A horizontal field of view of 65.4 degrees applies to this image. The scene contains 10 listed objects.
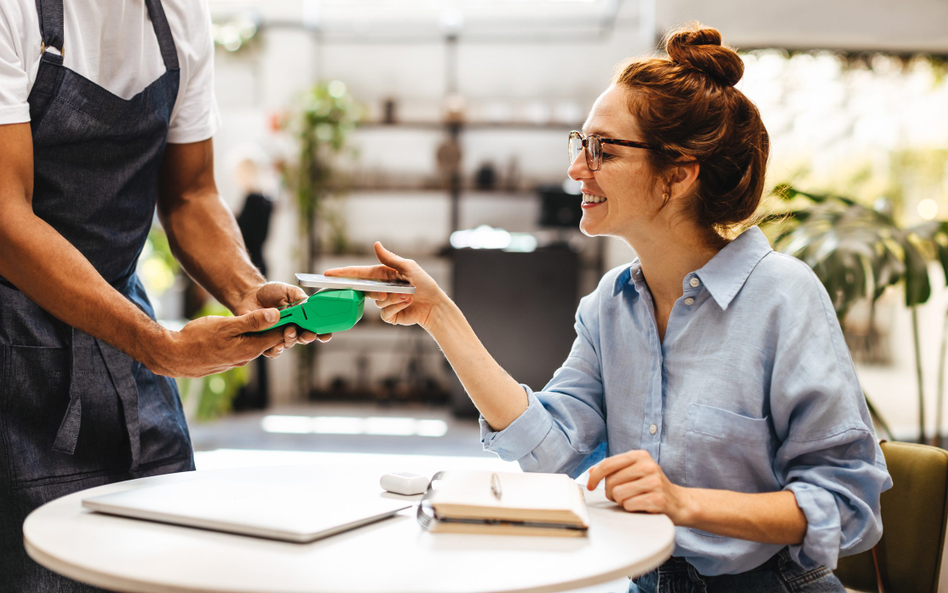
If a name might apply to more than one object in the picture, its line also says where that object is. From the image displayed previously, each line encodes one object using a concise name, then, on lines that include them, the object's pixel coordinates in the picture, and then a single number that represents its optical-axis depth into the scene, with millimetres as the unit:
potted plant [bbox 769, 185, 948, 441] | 2275
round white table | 754
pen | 981
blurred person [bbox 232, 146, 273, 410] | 5742
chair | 1359
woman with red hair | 1110
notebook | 919
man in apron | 1190
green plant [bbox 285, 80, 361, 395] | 6473
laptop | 893
